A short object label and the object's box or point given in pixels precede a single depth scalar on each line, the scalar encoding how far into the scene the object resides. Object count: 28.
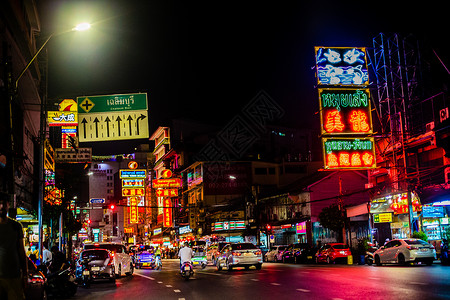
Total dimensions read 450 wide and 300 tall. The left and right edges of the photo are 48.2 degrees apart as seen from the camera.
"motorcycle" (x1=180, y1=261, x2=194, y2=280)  22.95
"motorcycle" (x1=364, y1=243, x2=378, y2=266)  33.09
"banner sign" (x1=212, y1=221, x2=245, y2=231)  61.09
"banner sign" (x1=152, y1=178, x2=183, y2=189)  75.38
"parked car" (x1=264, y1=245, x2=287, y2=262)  46.22
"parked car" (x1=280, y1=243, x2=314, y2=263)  41.94
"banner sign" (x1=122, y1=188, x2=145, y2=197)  71.82
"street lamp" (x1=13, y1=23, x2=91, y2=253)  21.45
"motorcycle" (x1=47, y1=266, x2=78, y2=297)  16.28
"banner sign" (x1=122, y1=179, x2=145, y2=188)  71.81
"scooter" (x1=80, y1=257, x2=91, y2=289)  20.59
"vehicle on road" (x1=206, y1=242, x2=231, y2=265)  38.73
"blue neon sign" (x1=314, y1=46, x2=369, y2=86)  34.84
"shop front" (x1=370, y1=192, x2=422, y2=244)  32.14
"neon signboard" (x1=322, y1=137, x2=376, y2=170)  33.50
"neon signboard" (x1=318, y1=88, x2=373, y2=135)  33.81
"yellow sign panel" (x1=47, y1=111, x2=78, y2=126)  22.34
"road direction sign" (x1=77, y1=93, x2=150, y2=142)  17.80
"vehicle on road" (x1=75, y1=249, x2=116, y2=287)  22.18
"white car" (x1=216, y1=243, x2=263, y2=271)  28.61
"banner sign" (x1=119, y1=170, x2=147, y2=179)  71.50
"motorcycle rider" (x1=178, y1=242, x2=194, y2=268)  23.84
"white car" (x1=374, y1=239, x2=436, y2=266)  26.62
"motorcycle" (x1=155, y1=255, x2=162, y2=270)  38.66
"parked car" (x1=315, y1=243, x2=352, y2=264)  37.01
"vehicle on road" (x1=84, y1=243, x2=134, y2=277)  26.77
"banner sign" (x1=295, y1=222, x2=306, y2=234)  50.31
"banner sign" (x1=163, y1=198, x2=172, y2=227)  85.40
